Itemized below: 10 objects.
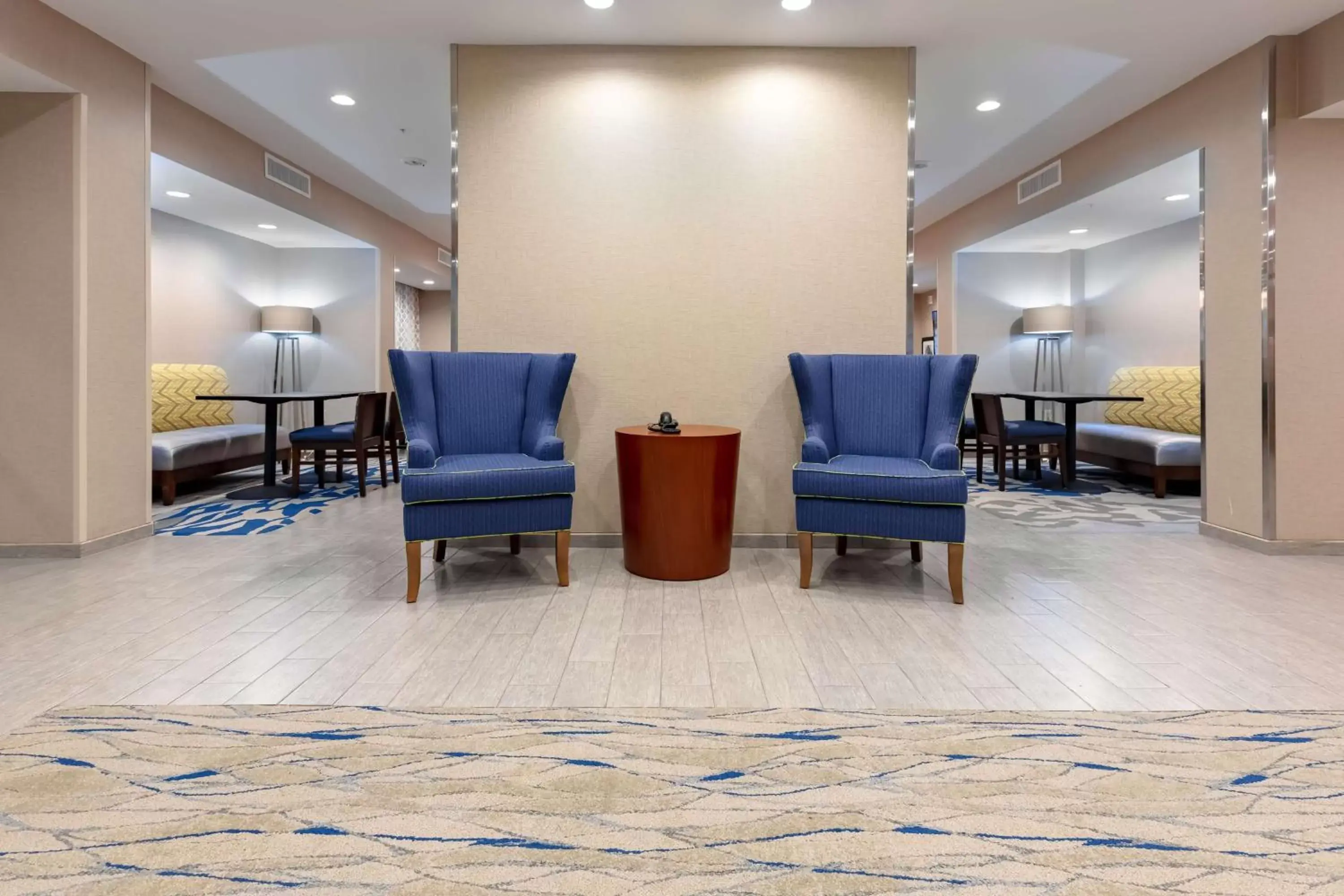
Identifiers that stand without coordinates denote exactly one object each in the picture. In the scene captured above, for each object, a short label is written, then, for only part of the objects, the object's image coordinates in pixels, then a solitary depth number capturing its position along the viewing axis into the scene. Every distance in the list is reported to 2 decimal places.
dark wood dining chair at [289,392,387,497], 6.30
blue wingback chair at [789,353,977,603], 3.33
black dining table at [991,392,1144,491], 6.80
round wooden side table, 3.61
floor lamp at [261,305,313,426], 9.02
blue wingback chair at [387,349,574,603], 3.35
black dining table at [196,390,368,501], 6.16
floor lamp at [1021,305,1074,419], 9.77
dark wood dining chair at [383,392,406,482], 7.12
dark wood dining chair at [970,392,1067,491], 6.88
